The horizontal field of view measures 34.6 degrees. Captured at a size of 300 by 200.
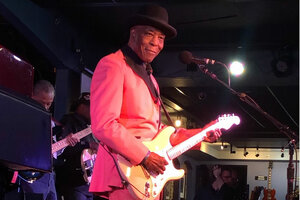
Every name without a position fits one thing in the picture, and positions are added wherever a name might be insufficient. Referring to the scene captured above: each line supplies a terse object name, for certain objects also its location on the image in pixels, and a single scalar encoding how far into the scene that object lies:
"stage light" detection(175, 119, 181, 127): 14.32
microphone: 3.48
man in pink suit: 2.38
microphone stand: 3.60
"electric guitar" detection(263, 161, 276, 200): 10.10
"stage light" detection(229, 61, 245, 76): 7.82
